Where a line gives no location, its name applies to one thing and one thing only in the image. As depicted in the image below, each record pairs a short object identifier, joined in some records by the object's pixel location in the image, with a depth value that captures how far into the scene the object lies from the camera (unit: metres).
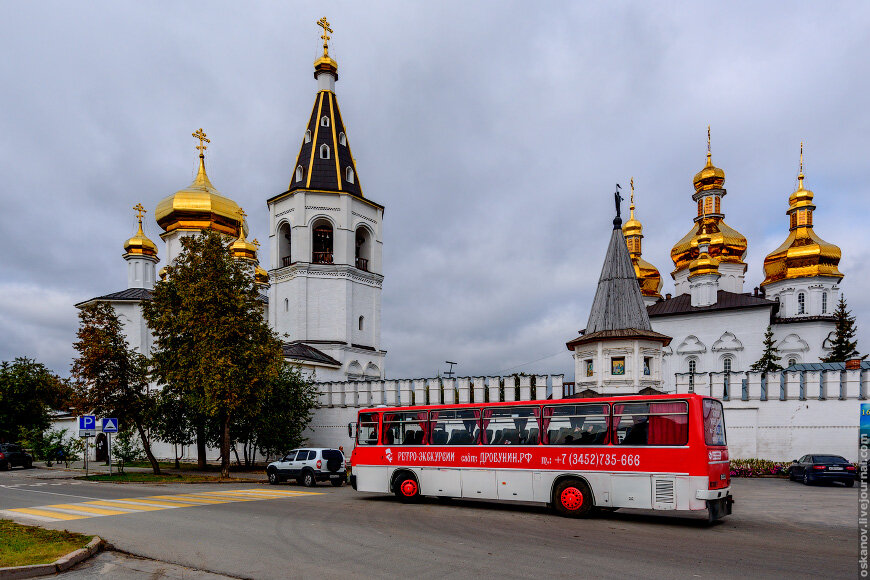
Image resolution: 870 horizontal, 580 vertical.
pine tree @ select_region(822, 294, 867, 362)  47.38
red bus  13.25
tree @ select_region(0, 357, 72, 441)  41.78
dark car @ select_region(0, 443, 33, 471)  33.72
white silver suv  23.00
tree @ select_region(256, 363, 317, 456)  30.14
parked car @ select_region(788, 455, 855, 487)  21.88
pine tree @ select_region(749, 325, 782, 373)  44.33
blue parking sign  25.06
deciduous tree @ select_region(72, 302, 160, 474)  25.84
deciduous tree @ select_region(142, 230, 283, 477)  25.17
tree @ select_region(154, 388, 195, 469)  30.36
